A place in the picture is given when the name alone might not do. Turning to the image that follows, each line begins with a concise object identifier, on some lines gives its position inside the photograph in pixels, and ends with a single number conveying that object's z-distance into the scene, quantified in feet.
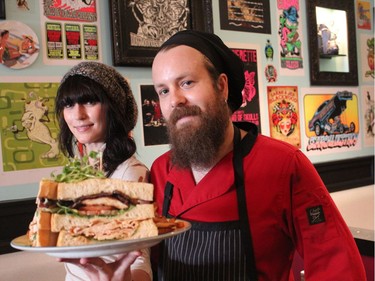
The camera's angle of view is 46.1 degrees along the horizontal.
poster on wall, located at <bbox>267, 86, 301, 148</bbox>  10.23
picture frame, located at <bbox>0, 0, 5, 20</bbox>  6.65
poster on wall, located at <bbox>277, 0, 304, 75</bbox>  10.42
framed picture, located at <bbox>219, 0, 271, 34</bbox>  9.31
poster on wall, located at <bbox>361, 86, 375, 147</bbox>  12.16
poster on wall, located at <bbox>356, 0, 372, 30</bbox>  11.92
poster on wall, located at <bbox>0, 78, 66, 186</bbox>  6.79
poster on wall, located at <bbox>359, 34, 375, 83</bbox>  12.09
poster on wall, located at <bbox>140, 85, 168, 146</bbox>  8.27
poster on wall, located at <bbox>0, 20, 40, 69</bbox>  6.75
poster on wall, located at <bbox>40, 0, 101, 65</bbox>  7.16
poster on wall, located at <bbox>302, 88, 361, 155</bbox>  10.98
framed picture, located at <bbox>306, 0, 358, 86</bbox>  10.94
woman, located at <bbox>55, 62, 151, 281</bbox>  4.92
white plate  2.98
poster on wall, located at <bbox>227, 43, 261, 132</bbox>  9.67
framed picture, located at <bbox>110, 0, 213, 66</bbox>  7.77
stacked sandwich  3.50
